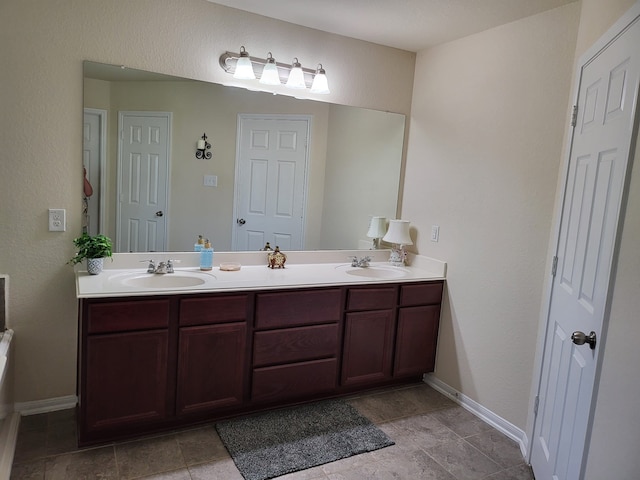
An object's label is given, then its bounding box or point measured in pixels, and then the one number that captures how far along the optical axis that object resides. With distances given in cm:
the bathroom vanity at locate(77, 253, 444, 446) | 215
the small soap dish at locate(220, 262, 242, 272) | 279
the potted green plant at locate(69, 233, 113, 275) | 238
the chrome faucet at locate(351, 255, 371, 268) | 325
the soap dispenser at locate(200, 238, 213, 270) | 275
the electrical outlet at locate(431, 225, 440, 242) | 315
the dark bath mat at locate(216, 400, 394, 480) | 218
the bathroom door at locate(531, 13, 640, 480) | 155
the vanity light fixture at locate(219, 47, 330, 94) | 270
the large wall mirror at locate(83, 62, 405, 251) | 250
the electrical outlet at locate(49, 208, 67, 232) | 239
